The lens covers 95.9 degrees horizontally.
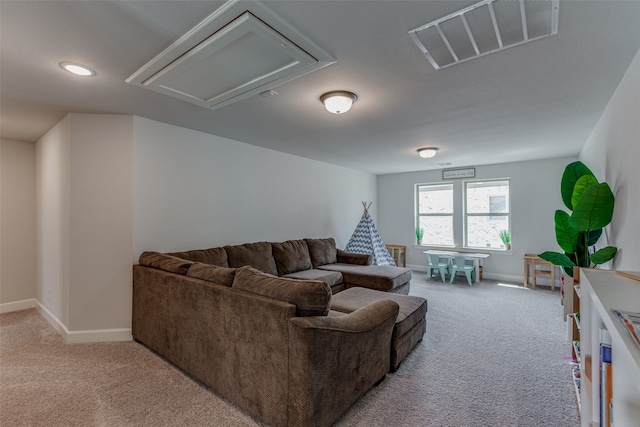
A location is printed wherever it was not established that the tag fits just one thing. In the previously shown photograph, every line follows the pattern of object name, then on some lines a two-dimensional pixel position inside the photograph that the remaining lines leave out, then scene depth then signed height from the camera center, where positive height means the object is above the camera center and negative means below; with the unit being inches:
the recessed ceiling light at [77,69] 78.6 +40.4
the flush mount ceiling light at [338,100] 94.9 +36.7
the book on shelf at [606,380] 40.6 -24.7
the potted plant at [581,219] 84.0 -3.4
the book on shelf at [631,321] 27.7 -12.3
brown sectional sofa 63.6 -33.9
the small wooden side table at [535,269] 197.5 -42.2
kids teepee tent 213.8 -25.2
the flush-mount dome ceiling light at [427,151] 170.4 +34.4
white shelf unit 30.2 -19.6
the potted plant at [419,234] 263.3 -22.3
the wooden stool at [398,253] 265.2 -39.8
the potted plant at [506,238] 222.4 -22.8
